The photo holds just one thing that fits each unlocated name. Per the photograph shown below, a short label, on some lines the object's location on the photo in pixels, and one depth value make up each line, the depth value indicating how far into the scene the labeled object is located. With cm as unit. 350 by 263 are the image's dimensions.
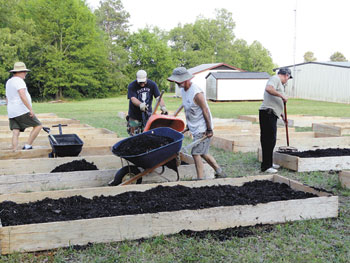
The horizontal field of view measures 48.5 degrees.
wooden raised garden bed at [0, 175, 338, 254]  325
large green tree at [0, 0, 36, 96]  3828
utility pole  3638
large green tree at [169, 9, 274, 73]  6831
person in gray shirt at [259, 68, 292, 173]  611
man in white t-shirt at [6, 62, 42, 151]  671
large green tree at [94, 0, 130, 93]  5272
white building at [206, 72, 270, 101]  3409
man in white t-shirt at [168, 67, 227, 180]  502
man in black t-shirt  627
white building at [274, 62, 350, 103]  3138
